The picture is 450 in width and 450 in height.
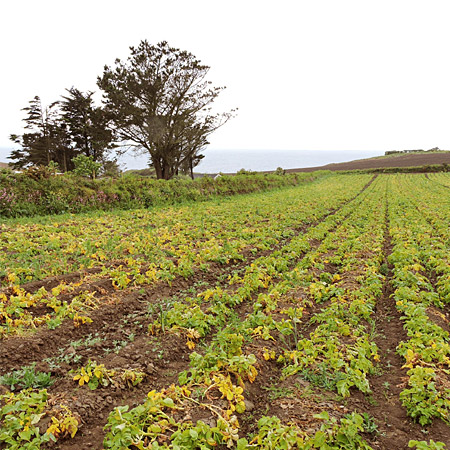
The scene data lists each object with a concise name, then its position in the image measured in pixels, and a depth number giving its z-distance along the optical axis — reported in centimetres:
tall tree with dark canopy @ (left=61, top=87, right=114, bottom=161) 3972
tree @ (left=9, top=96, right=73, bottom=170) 4247
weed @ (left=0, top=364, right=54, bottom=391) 354
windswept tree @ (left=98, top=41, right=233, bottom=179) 3033
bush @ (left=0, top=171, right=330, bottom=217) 1358
